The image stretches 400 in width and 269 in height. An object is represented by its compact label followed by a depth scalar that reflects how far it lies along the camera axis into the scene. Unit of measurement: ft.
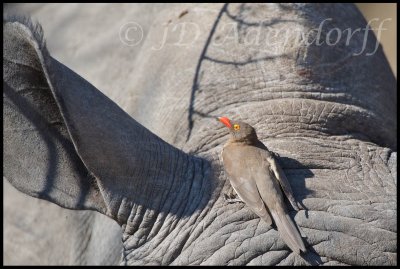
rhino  17.94
